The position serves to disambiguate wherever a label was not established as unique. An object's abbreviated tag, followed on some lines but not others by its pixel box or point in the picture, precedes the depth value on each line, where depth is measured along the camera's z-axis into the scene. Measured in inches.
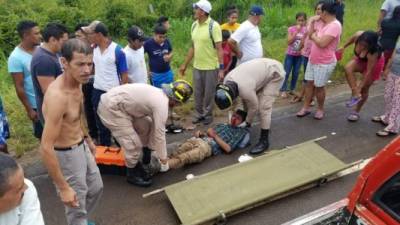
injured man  191.8
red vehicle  84.3
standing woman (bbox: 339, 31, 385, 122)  217.3
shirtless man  114.4
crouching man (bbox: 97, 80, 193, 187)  162.4
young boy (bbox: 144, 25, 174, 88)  241.4
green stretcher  153.4
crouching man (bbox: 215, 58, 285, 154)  188.5
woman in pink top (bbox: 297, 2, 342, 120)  218.2
